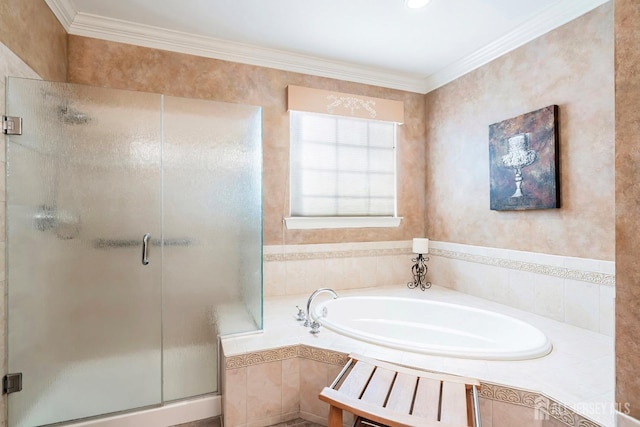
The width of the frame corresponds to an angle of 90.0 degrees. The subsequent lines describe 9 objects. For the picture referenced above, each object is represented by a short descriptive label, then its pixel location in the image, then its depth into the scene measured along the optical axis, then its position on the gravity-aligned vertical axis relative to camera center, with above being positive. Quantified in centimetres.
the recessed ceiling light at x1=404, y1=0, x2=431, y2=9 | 206 +137
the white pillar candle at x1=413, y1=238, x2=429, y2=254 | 309 -31
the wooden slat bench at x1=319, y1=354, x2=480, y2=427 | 128 -80
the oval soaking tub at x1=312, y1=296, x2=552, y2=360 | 176 -81
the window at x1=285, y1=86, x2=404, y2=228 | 291 +53
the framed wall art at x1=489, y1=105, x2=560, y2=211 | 219 +38
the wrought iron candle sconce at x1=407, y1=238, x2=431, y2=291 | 310 -54
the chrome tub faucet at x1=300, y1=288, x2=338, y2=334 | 206 -73
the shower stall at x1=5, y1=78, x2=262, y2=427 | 164 -17
